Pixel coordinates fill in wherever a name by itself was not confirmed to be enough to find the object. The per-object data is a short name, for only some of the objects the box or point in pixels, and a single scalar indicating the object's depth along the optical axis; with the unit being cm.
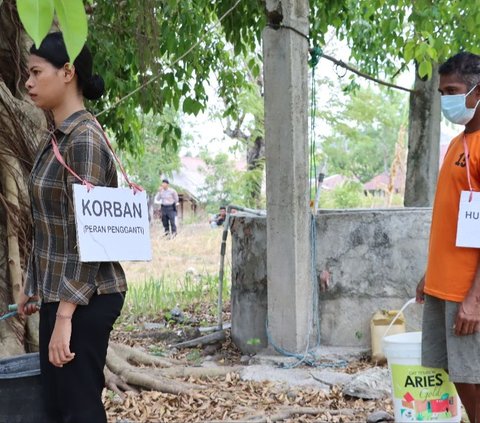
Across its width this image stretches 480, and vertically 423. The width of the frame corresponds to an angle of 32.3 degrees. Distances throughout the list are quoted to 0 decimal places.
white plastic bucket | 348
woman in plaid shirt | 271
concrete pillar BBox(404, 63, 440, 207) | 922
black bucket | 300
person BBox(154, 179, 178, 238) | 1811
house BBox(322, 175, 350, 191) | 4556
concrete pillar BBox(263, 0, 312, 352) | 558
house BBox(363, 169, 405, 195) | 3273
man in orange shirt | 317
